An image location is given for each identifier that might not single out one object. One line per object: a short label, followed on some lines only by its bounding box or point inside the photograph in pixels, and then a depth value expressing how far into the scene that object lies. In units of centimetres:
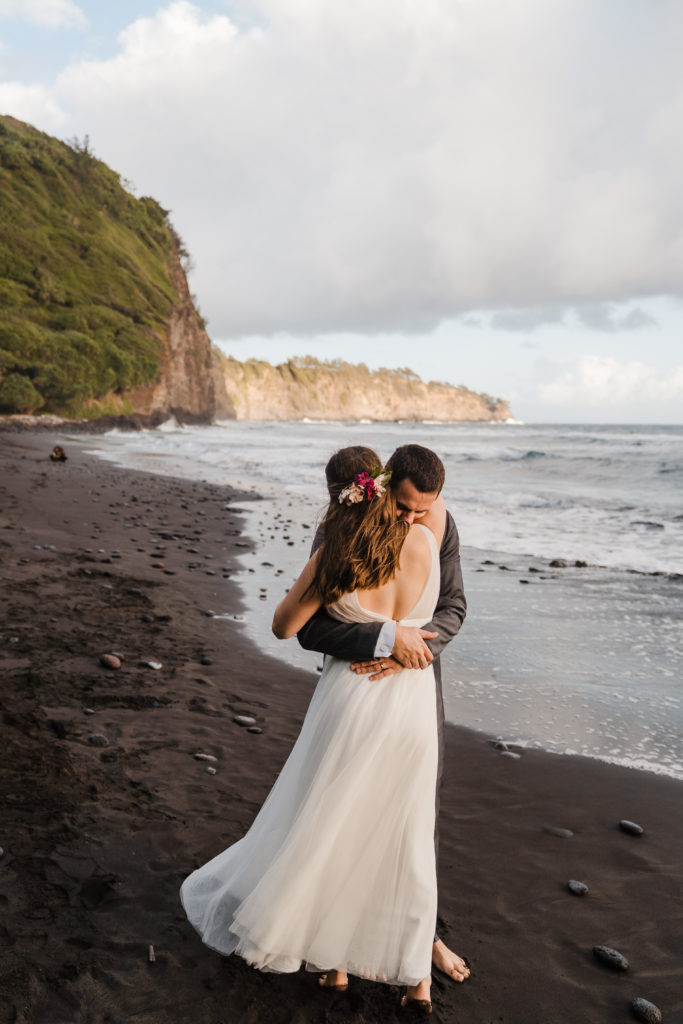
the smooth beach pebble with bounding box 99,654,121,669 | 525
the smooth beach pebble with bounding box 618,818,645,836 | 370
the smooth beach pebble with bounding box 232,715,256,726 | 468
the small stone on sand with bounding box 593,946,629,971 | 272
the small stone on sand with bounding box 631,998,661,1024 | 246
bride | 235
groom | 235
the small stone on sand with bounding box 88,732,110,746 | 403
